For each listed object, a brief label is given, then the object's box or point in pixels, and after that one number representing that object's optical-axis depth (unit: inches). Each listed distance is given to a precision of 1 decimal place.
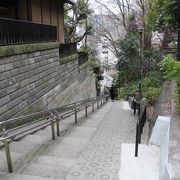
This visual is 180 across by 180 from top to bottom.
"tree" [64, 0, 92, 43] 707.7
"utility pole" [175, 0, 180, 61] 377.8
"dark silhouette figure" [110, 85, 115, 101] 619.8
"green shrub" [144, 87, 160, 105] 336.0
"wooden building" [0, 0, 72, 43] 375.2
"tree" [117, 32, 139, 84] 645.8
